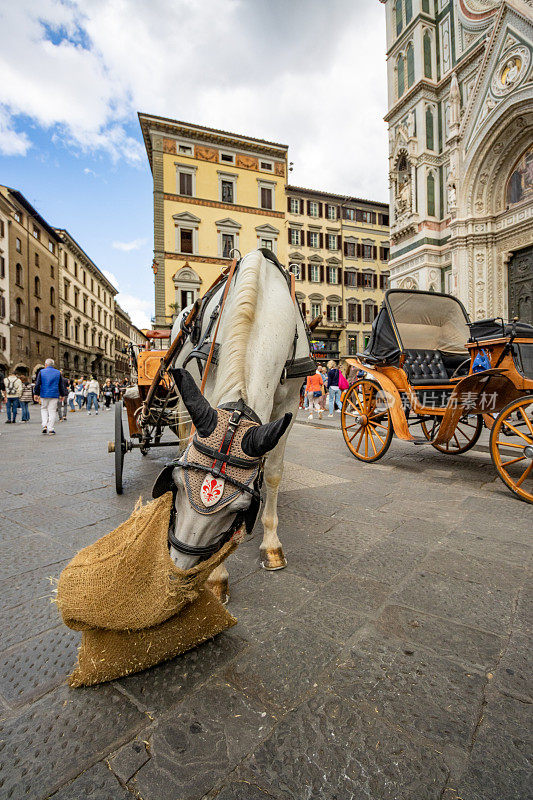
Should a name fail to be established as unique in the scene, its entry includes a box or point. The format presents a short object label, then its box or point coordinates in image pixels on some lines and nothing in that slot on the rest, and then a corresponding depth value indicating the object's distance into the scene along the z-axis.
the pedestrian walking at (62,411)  12.38
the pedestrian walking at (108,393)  21.57
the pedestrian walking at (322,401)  11.03
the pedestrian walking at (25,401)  11.58
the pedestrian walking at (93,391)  16.98
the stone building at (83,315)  38.47
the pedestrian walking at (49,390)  8.46
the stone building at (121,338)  61.32
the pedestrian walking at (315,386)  10.95
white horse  1.19
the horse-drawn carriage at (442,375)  3.47
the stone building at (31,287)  28.69
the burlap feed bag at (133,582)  1.20
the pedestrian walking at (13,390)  11.27
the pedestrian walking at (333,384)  12.18
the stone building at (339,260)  32.09
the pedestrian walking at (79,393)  20.95
